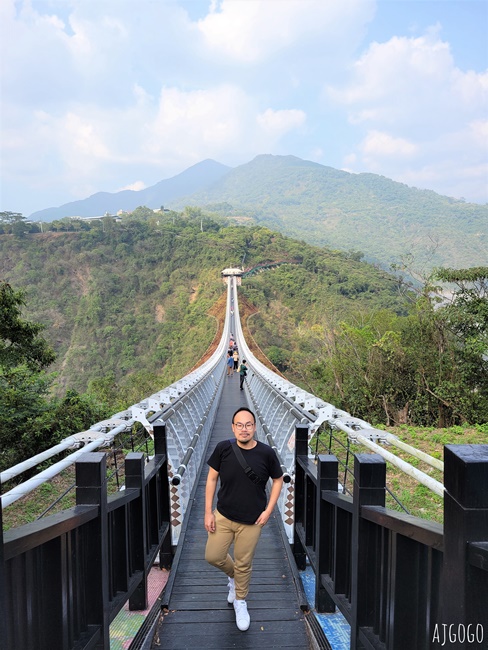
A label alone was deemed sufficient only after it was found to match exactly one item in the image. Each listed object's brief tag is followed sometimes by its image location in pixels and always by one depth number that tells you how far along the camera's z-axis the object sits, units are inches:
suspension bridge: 49.3
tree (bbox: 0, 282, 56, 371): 355.6
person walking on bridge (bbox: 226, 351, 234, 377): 648.9
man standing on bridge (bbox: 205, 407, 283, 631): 101.3
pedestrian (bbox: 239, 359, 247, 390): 485.7
